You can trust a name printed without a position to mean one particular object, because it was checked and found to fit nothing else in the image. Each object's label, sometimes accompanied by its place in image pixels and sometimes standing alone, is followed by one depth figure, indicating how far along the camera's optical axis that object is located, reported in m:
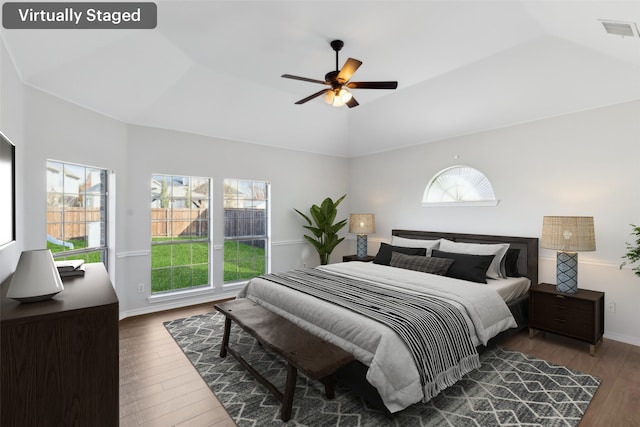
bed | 2.15
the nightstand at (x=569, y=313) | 3.09
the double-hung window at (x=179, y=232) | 4.57
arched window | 4.52
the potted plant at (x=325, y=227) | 5.81
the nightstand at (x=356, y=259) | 5.57
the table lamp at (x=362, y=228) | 5.70
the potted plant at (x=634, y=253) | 2.90
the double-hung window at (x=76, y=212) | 3.41
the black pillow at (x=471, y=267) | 3.63
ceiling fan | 2.71
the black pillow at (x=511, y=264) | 3.98
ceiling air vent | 2.20
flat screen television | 1.91
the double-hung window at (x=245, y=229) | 5.18
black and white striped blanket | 2.24
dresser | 1.35
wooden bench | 2.09
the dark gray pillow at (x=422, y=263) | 3.86
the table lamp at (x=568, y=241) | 3.19
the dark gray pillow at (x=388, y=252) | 4.52
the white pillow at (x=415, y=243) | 4.57
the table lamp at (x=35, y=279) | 1.55
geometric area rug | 2.15
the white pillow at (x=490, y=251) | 3.88
